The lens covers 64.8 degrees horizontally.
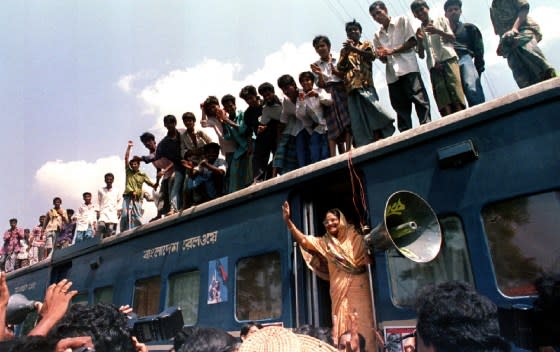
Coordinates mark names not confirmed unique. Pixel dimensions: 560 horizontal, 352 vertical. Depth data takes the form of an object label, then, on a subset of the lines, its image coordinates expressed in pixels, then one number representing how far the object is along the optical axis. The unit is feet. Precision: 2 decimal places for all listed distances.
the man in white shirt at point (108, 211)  24.58
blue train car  8.63
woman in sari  10.87
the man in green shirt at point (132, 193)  23.21
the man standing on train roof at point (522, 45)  11.24
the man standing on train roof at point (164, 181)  20.78
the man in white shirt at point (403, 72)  13.35
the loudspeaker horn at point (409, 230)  9.37
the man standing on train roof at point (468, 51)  12.26
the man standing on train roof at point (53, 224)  32.32
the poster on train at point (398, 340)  9.18
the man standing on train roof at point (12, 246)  34.73
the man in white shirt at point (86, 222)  26.48
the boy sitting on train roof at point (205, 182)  18.34
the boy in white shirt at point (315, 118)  15.07
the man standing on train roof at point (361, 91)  13.35
